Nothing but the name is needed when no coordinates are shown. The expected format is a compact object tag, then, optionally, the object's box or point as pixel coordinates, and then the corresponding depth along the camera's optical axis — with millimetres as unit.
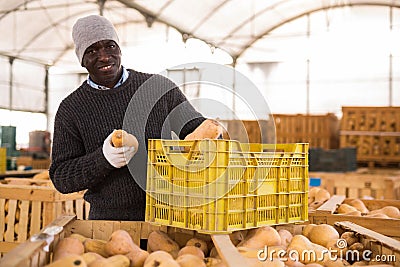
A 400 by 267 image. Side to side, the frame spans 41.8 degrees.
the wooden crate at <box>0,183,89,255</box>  3730
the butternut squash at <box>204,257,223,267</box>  1722
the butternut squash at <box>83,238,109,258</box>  1902
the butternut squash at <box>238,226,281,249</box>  1901
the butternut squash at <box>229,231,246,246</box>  1979
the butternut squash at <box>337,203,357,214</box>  2820
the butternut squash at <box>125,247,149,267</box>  1792
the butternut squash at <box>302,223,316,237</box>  2135
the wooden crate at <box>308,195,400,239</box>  2301
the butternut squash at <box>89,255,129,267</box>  1689
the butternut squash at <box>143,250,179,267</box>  1677
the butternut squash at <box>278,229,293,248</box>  2000
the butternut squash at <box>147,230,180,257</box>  1945
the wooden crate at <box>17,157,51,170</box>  9312
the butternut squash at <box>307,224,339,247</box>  2045
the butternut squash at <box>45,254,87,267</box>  1565
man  2311
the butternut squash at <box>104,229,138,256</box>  1847
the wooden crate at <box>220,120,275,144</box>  9453
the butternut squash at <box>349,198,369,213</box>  3044
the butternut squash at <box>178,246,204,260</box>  1831
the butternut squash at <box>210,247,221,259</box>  1875
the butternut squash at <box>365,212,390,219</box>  2604
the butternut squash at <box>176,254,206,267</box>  1708
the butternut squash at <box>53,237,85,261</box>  1770
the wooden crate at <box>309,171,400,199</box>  5121
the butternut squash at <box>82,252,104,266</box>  1706
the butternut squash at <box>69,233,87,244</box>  1962
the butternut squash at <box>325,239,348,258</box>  1964
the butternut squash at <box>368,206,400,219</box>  2865
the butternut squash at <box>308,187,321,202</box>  3634
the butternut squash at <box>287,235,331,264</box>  1869
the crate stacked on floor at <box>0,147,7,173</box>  5695
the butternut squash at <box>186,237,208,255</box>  1925
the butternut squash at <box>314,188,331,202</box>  3379
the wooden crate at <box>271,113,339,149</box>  8859
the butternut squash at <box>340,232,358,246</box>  2049
